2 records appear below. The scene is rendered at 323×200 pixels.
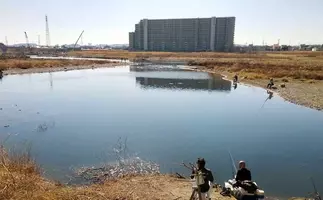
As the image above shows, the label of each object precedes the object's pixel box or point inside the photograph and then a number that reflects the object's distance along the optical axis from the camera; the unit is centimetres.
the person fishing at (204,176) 866
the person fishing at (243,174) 956
